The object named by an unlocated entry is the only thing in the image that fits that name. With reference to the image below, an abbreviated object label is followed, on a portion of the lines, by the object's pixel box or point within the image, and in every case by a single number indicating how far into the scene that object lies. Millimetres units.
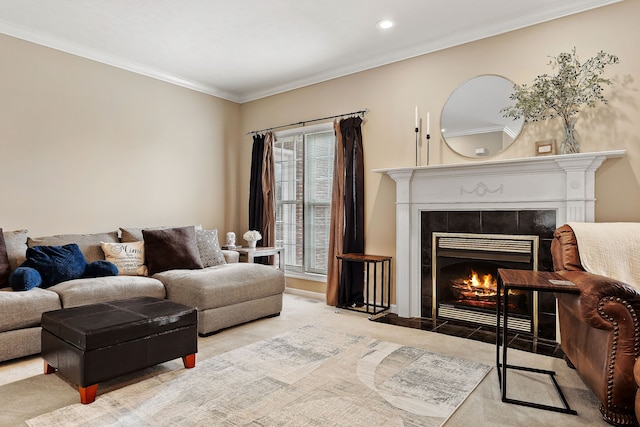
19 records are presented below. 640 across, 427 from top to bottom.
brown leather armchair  1885
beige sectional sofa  2805
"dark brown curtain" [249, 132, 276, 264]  5328
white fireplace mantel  3094
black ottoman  2215
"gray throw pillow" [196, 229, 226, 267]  4289
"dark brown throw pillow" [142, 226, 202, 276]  3965
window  4969
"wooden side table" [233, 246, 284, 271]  4750
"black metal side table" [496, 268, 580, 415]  2104
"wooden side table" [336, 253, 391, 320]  4082
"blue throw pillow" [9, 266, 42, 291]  3010
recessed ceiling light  3496
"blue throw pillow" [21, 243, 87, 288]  3252
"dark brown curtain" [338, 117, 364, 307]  4445
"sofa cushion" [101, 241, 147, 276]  3830
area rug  2040
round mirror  3566
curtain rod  4449
